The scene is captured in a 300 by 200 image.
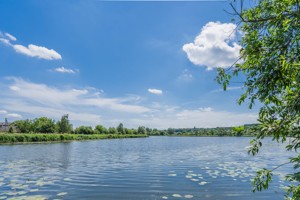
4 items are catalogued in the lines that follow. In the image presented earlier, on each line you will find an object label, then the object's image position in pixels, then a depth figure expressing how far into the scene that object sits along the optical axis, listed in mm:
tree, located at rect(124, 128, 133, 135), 182312
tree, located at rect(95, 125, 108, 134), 155100
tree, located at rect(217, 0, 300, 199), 3809
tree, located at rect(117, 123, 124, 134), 175500
